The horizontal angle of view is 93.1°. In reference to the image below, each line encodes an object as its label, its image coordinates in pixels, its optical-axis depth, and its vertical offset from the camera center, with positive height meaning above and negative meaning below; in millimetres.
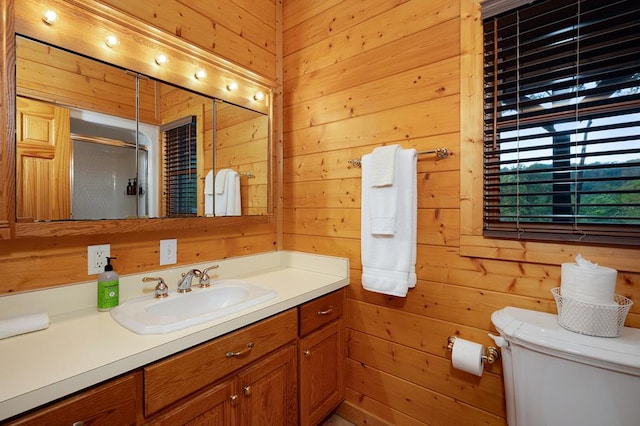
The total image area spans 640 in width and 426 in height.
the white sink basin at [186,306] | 1005 -373
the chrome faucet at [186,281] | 1402 -318
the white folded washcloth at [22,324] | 931 -353
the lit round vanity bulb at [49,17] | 1089 +710
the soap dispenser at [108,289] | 1175 -299
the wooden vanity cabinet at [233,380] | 915 -591
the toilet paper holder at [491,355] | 1260 -601
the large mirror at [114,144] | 1052 +292
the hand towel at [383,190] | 1445 +108
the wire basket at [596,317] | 957 -337
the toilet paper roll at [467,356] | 1251 -603
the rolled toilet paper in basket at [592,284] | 971 -234
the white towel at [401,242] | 1437 -144
